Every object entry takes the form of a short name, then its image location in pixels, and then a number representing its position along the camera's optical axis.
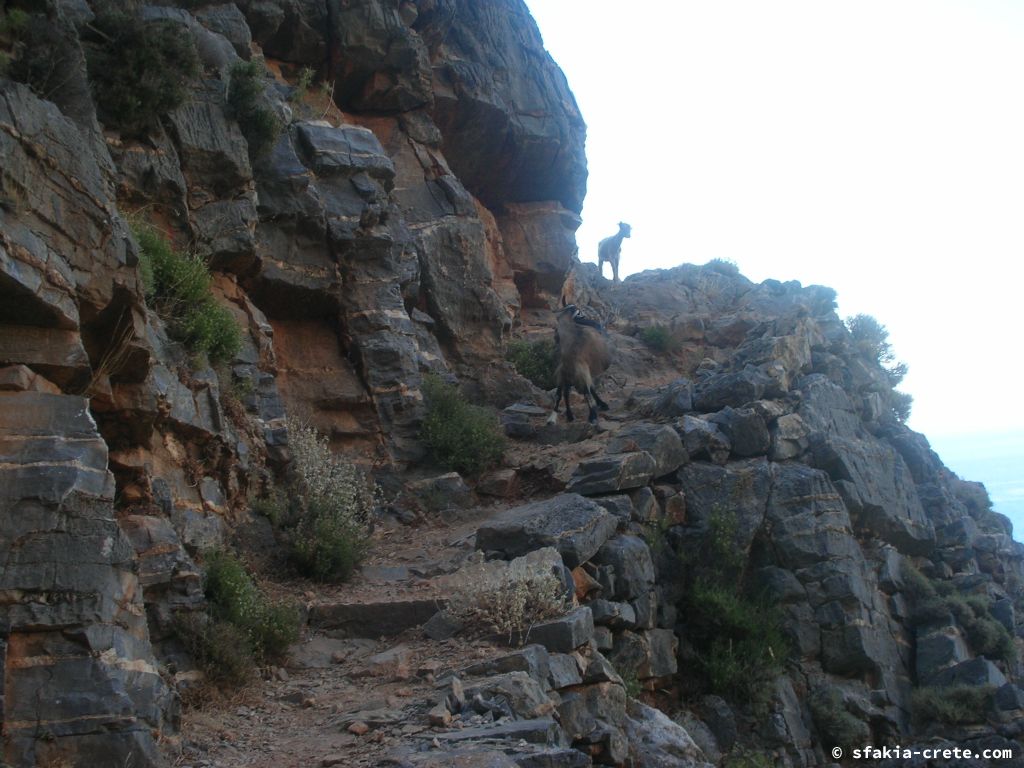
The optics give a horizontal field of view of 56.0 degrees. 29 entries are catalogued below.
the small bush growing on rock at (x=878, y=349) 20.00
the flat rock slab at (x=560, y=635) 8.51
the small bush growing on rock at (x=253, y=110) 13.04
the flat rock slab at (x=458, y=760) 6.02
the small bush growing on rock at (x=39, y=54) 8.12
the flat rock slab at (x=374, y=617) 9.63
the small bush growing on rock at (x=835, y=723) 11.63
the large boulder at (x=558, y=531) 10.52
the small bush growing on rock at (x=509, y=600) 8.68
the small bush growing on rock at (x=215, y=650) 7.98
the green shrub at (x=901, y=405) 19.83
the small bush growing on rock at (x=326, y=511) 10.64
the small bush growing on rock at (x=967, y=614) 13.55
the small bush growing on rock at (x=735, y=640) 11.75
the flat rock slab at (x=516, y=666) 7.82
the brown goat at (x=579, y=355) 15.95
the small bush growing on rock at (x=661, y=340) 19.94
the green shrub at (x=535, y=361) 18.00
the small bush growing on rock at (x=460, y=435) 14.19
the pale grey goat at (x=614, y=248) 25.72
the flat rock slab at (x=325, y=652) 8.95
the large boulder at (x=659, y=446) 13.34
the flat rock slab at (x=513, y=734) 6.54
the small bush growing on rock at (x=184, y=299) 10.34
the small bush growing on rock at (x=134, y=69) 11.16
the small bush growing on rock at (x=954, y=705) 12.06
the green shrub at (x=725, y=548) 12.76
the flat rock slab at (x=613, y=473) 12.63
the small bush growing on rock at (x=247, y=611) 8.56
